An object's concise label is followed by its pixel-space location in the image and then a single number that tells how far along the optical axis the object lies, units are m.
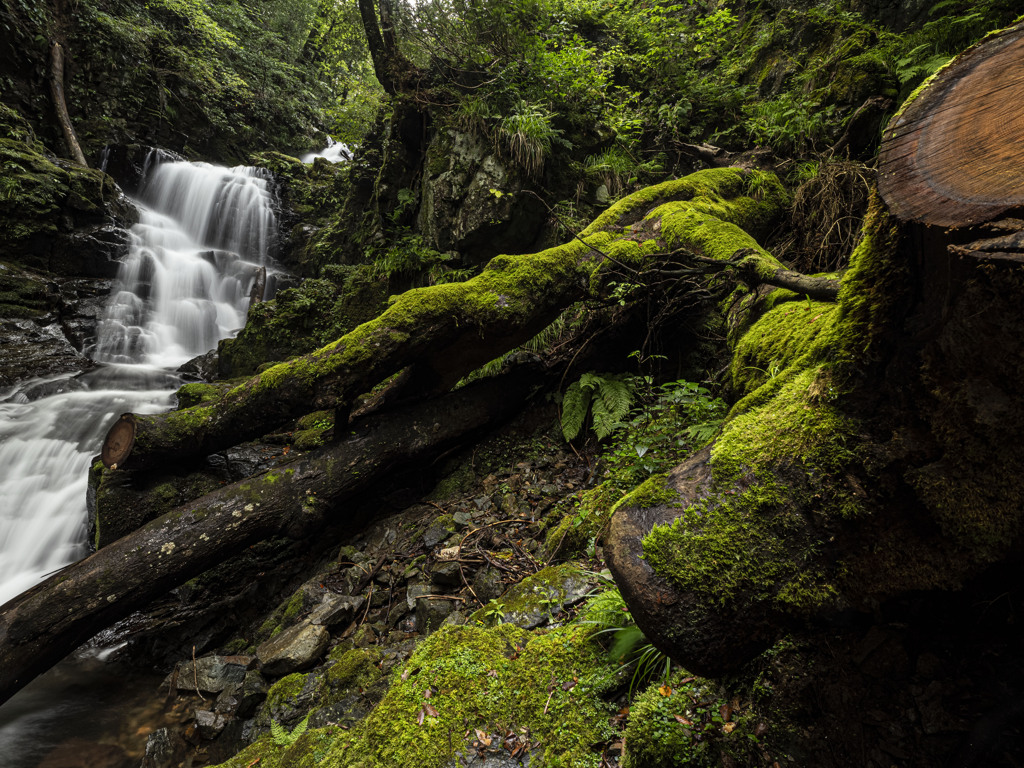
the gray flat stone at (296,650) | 3.31
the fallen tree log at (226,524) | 3.41
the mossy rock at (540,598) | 2.52
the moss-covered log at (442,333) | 4.15
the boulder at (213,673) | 3.56
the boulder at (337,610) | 3.54
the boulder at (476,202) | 7.59
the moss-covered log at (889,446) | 1.08
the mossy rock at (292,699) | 2.88
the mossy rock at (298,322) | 8.44
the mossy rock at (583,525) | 3.06
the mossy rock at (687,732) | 1.55
